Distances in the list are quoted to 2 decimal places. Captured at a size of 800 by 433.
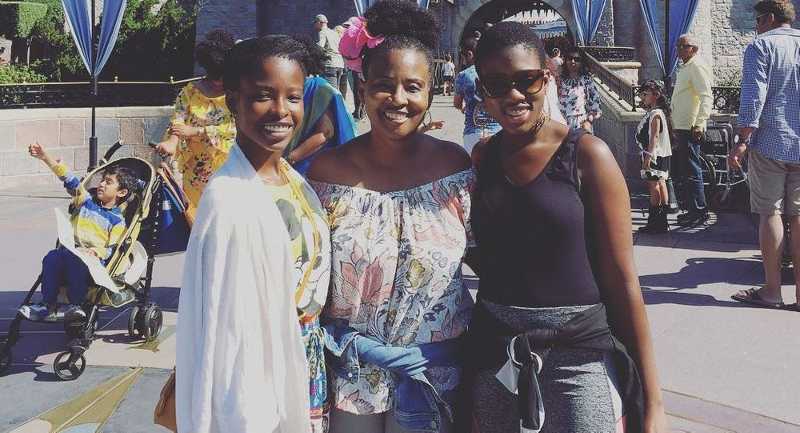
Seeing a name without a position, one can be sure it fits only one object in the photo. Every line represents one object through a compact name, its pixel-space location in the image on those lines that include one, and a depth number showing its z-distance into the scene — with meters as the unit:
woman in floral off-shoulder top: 2.33
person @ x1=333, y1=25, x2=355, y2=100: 16.22
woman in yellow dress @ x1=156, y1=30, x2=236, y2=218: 5.20
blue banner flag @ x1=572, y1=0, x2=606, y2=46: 20.59
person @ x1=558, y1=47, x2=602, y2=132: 8.63
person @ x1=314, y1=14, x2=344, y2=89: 15.07
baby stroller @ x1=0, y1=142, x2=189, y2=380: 4.80
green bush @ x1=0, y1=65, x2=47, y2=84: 17.42
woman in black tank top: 2.18
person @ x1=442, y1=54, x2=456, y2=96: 24.28
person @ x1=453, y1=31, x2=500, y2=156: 6.50
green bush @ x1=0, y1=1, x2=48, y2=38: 27.47
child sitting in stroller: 5.00
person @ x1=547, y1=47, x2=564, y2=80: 7.52
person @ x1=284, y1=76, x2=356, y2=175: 4.25
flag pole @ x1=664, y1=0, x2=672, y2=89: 13.31
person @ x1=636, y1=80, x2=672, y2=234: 8.32
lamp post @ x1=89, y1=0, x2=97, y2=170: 11.39
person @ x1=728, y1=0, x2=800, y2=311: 5.69
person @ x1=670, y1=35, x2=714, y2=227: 8.64
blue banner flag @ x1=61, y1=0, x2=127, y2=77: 11.77
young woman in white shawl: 2.00
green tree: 25.00
